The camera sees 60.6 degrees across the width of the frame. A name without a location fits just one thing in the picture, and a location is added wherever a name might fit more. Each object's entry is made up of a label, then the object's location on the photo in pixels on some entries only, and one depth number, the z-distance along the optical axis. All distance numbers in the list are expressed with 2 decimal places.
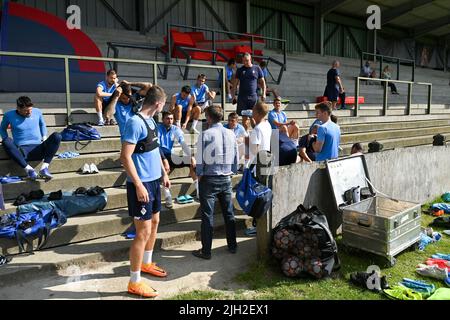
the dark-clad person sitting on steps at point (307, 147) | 6.57
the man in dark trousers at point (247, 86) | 7.58
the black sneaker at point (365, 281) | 3.78
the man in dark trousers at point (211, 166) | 4.28
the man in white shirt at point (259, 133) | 4.88
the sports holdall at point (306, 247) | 3.95
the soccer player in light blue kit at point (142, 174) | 3.35
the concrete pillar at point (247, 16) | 18.78
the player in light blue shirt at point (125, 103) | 5.59
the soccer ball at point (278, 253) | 4.15
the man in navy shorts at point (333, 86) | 11.27
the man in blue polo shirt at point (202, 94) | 8.52
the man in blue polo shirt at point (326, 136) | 5.24
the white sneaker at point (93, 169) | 5.54
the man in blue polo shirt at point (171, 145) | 5.85
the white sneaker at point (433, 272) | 4.02
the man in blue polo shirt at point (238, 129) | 5.98
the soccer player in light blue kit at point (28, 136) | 5.23
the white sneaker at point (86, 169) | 5.49
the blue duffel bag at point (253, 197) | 4.16
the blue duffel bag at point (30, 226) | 3.98
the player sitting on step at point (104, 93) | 6.79
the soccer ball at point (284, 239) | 4.11
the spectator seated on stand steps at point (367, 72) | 17.08
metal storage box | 4.30
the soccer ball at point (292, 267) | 3.96
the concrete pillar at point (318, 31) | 21.98
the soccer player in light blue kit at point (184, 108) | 7.57
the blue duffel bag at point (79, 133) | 6.06
